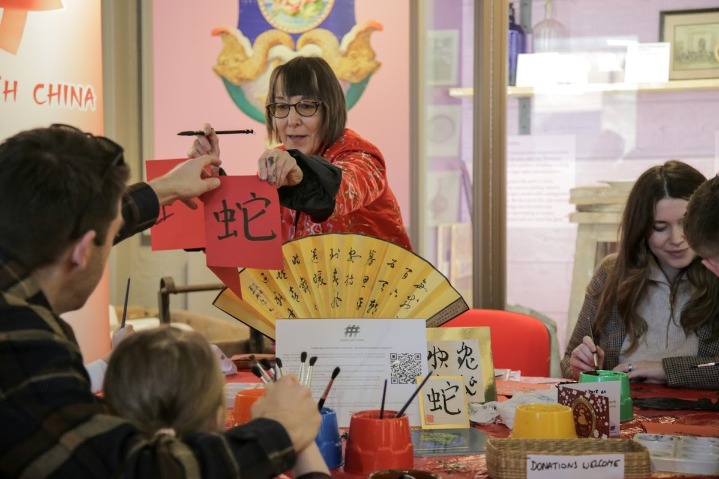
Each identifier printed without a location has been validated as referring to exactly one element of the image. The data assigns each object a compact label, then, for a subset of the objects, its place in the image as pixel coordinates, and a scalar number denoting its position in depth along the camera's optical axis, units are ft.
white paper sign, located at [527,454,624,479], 11.00
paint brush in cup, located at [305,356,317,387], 11.81
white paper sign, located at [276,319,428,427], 12.21
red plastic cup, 11.28
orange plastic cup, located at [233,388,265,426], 11.99
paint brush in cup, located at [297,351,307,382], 11.79
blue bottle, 20.32
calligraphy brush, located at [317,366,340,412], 11.13
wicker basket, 11.07
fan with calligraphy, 12.74
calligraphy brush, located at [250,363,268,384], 11.52
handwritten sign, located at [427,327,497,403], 12.52
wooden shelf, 19.45
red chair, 15.18
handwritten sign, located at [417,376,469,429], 12.11
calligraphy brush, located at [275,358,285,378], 11.59
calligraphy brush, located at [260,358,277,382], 11.57
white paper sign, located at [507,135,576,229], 20.30
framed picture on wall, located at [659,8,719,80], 19.33
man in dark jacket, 10.05
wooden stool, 19.92
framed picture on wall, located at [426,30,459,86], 20.82
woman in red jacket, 13.82
